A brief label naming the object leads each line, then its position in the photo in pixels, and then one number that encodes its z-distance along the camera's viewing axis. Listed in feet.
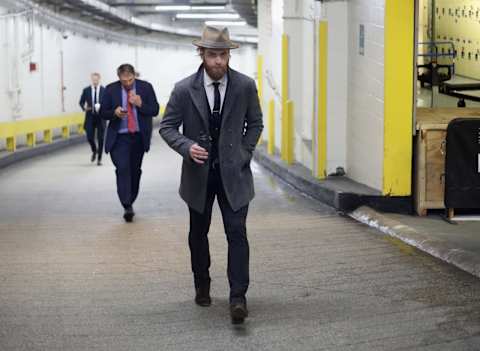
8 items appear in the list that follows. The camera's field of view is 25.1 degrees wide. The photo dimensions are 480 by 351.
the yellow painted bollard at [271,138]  68.54
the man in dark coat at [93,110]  72.43
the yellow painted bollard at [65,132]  97.25
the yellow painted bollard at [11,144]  73.87
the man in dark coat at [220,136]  22.43
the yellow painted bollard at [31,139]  80.48
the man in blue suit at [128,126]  39.29
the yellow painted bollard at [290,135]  59.26
